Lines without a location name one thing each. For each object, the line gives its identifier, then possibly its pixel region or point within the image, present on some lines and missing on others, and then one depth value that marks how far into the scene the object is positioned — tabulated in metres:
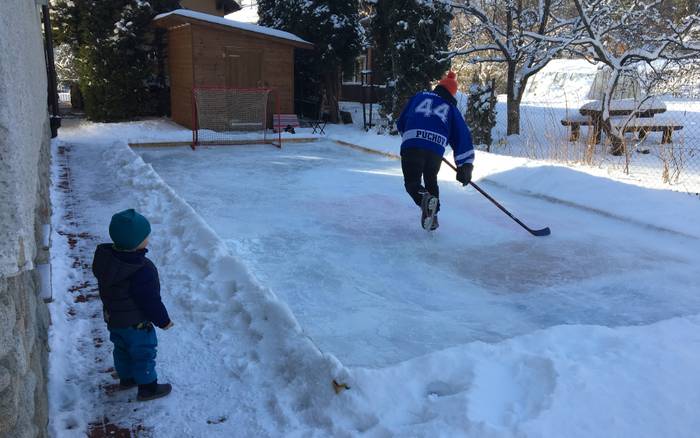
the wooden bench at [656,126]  12.43
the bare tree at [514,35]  14.46
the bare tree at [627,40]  10.94
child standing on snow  2.56
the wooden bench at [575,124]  13.15
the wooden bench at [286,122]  14.59
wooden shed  14.38
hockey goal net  13.86
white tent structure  30.22
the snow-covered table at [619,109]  13.50
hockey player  5.64
